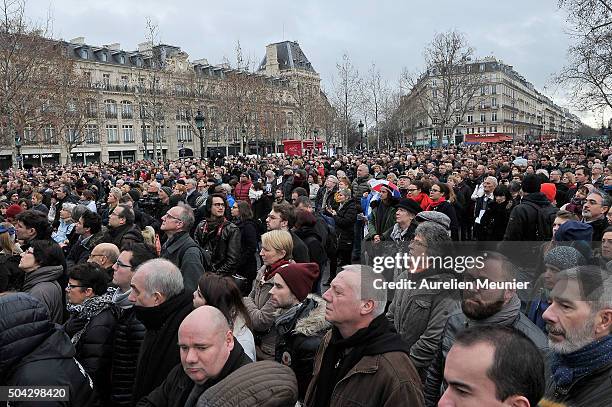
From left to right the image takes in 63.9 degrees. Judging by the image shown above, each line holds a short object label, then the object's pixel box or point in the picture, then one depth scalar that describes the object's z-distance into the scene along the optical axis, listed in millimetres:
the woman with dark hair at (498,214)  8078
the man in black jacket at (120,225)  6090
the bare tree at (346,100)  37719
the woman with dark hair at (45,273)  4176
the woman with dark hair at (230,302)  3211
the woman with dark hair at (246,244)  6316
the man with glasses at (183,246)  4934
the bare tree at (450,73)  44938
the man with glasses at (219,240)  5949
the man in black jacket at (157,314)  3061
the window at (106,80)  59656
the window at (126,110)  61406
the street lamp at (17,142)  26394
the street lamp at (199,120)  19745
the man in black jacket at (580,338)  2074
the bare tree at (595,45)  21000
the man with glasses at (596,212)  5652
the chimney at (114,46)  63212
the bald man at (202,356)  2496
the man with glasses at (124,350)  3320
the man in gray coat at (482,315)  2695
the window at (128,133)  61406
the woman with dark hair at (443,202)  7219
